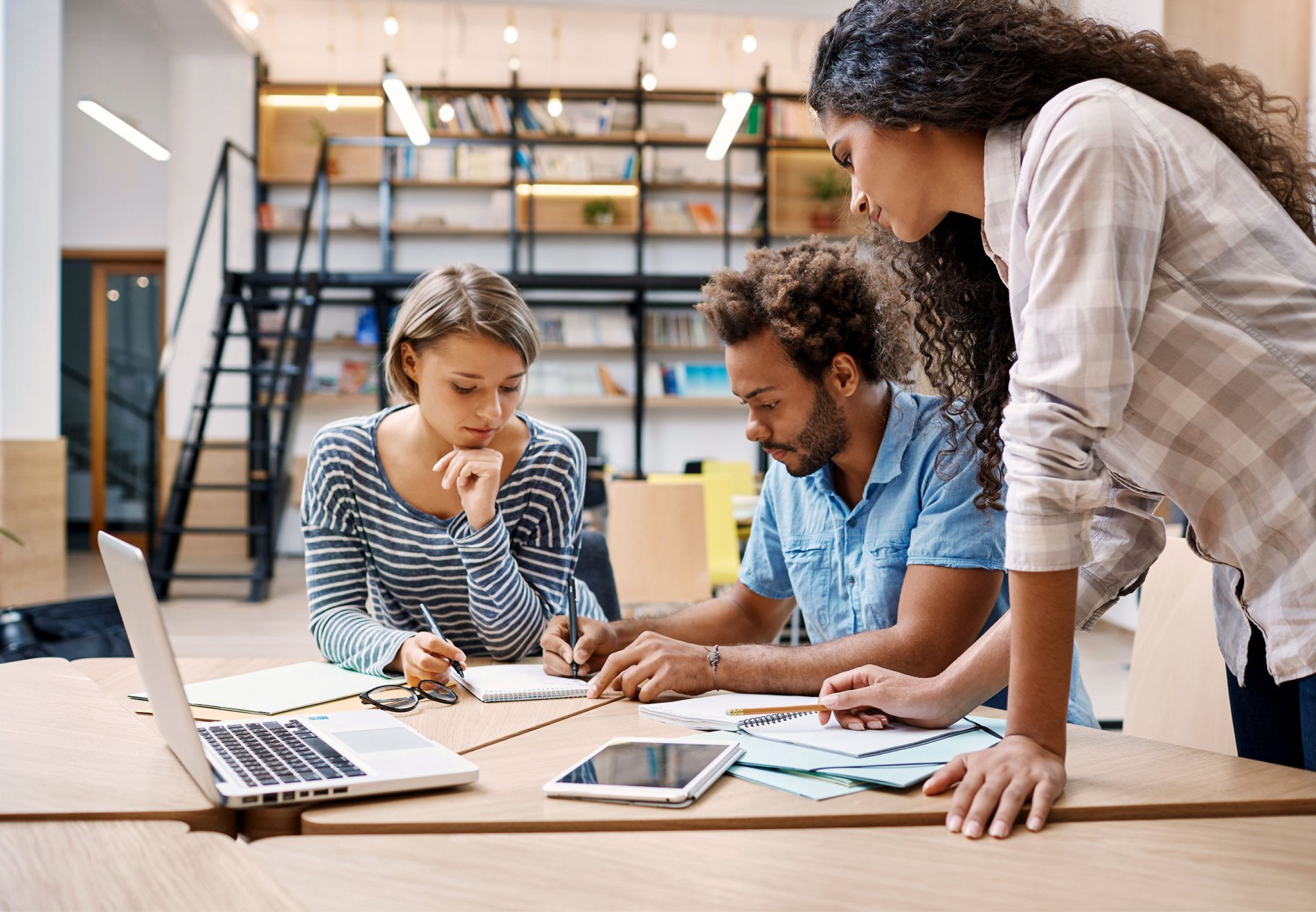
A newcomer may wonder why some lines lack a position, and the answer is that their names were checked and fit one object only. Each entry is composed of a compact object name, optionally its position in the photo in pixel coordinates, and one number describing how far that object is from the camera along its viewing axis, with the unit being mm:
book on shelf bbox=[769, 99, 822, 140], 7738
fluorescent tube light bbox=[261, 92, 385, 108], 7656
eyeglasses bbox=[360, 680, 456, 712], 1188
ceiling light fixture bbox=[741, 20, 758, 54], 7531
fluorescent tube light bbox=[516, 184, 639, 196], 7652
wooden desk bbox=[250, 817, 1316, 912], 666
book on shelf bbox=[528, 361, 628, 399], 7605
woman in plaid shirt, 829
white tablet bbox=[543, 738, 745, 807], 839
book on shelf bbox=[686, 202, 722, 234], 7707
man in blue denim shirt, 1374
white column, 5074
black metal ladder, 5727
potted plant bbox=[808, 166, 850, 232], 7586
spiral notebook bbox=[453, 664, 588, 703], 1245
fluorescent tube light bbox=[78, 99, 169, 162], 6121
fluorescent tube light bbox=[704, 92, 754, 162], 6105
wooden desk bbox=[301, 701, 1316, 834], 797
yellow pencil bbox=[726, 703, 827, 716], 1144
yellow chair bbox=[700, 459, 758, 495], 5797
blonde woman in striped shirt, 1567
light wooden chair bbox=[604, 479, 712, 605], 3506
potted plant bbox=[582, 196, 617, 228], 7676
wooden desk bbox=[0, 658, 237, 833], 812
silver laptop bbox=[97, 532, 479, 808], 808
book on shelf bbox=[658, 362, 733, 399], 7707
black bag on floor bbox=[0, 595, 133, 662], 3064
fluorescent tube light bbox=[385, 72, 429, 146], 5941
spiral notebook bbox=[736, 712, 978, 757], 974
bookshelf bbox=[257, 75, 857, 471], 7562
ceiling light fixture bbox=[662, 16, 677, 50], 7324
